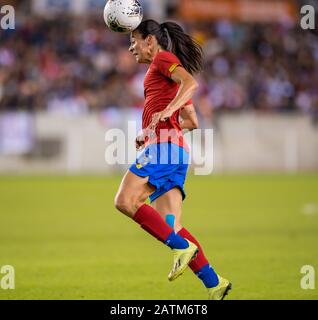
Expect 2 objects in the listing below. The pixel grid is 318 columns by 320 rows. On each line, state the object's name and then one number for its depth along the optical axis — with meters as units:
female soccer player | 14.36
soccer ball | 15.22
